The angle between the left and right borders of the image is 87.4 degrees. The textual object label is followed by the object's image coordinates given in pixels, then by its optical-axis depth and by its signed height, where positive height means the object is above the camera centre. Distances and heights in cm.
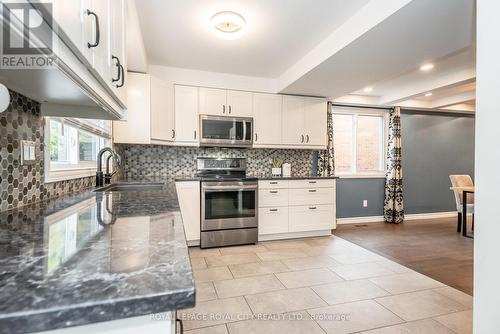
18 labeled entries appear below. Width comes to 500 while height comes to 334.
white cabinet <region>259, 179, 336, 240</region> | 371 -64
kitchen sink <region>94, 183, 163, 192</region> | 229 -21
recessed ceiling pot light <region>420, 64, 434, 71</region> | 344 +132
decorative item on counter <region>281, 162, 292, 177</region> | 418 -8
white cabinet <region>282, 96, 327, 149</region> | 408 +68
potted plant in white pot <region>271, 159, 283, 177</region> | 417 -6
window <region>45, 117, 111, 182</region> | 154 +13
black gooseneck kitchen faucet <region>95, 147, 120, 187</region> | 214 -7
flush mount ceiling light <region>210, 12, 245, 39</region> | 229 +128
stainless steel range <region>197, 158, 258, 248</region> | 343 -64
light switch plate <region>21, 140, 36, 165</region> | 121 +5
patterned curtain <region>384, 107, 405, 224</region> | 496 -26
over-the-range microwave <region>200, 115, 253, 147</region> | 367 +47
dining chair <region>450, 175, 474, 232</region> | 430 -47
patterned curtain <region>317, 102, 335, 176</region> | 458 +11
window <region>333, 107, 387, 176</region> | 501 +46
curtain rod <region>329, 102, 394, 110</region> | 483 +112
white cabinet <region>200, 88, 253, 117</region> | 372 +89
